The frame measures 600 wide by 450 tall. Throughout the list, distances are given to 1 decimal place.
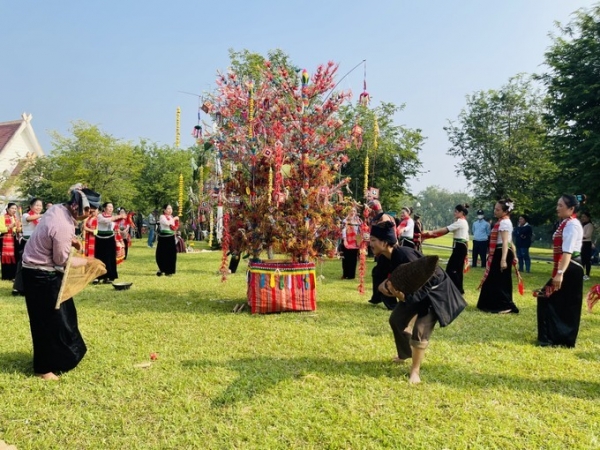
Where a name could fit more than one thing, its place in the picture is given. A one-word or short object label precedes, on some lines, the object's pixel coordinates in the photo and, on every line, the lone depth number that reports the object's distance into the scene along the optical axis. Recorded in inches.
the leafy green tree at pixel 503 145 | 1074.7
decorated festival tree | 293.3
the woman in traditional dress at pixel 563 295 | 221.8
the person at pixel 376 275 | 314.9
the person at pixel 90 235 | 420.5
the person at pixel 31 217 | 359.9
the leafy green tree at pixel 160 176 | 1339.8
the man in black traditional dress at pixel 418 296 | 176.9
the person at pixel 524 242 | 618.8
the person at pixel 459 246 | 360.8
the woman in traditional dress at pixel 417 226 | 441.7
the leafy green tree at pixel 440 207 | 4434.1
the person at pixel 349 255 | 446.7
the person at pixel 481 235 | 564.7
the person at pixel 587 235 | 519.8
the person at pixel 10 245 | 414.6
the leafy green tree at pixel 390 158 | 1002.7
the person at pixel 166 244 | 464.8
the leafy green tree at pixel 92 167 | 1053.2
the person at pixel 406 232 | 385.4
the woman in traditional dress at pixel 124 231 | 446.3
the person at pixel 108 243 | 421.4
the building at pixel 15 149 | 1224.8
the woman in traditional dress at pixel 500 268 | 311.0
